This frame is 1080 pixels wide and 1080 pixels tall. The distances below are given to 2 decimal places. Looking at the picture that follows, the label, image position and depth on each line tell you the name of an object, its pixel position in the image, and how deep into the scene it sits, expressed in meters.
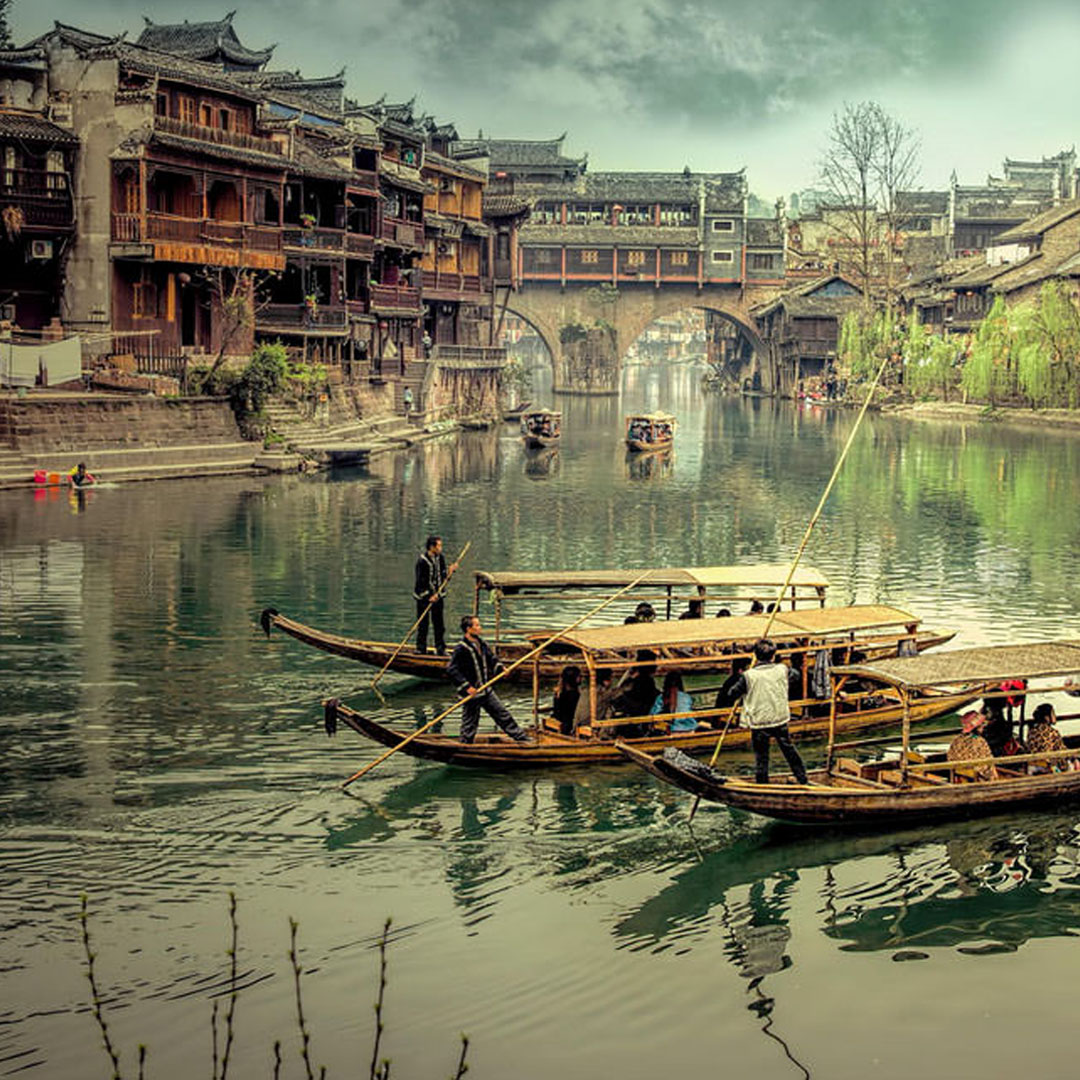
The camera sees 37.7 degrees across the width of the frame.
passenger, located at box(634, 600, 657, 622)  19.03
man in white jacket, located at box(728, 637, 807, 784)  14.68
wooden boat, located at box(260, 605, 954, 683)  16.89
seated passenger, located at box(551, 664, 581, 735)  17.03
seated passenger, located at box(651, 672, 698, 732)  16.88
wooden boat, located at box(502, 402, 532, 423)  74.31
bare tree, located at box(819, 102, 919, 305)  90.75
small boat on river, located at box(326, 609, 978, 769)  15.89
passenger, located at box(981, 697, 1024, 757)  15.66
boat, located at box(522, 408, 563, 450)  57.97
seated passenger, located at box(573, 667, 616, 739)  16.75
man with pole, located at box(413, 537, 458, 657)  20.45
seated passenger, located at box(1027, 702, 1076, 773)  15.67
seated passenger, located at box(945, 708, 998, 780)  15.09
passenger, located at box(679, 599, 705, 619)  20.39
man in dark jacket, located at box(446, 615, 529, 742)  16.20
